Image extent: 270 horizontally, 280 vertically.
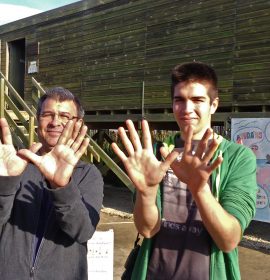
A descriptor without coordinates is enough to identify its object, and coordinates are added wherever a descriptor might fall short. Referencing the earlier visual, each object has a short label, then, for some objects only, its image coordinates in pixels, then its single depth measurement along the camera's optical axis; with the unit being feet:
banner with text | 23.86
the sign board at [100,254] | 9.86
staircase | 29.50
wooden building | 27.58
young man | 5.94
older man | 6.57
